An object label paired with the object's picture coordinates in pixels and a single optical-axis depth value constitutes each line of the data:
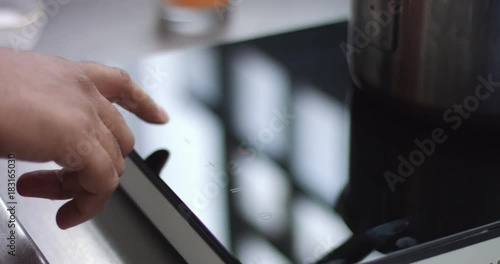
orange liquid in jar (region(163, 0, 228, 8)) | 1.32
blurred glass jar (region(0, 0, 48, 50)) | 1.29
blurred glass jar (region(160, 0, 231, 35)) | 1.33
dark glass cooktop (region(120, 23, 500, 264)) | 0.92
